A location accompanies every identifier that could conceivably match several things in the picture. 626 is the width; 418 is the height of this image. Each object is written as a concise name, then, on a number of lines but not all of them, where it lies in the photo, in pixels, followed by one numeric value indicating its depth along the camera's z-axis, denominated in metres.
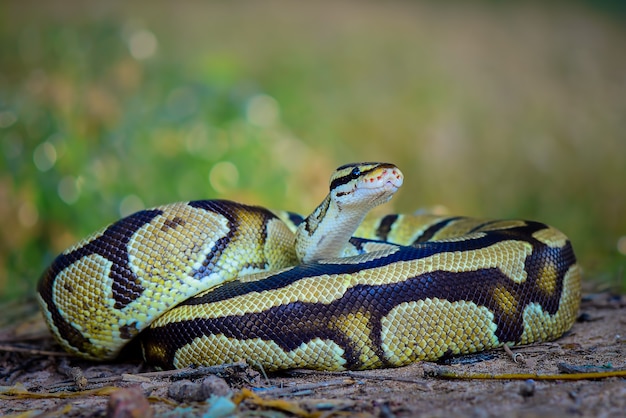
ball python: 3.50
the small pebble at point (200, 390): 2.97
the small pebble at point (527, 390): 2.82
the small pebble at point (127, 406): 2.64
